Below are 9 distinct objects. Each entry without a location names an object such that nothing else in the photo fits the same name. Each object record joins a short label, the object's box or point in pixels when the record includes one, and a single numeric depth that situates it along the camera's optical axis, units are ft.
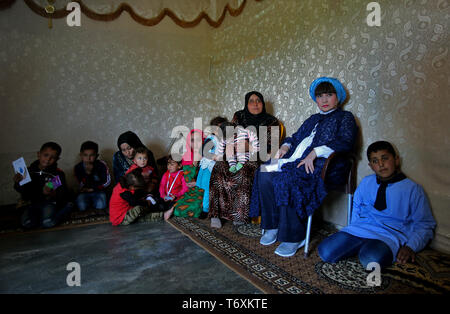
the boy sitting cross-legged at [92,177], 11.69
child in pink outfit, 11.56
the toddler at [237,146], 9.96
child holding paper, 9.73
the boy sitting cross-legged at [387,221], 6.63
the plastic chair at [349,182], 7.86
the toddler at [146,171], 10.96
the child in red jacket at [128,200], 10.07
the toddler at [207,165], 10.60
